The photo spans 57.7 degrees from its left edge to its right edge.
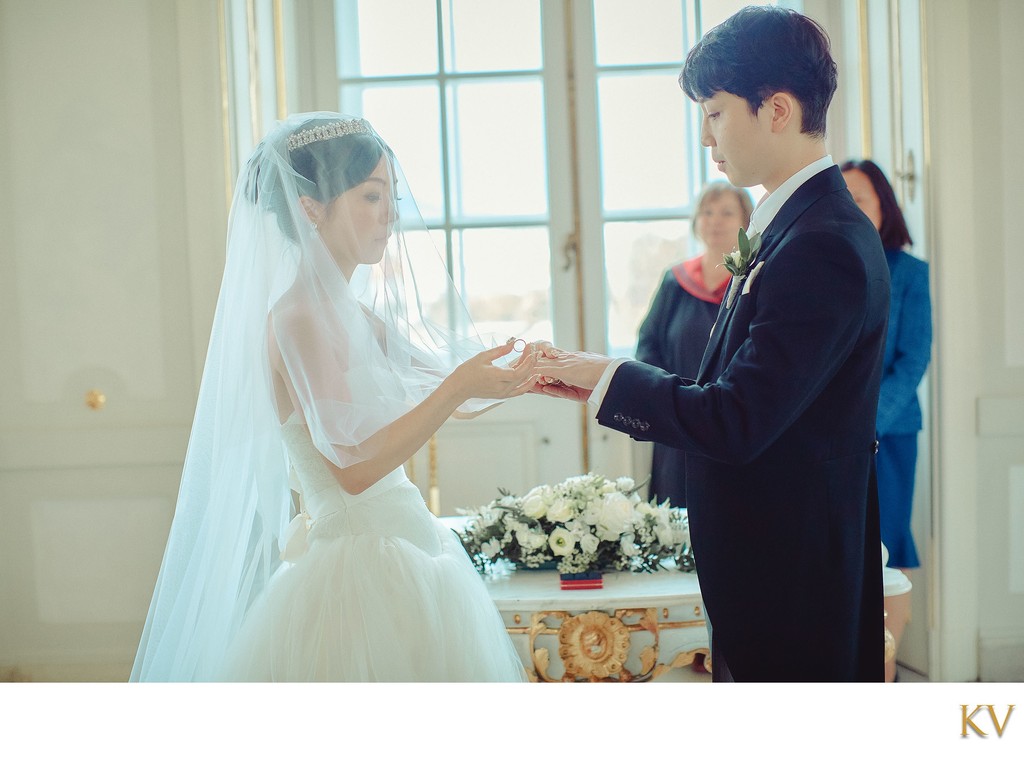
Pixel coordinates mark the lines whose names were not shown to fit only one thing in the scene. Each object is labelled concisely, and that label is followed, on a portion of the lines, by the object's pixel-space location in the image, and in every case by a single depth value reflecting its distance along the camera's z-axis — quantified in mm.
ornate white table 2189
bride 1753
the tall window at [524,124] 3756
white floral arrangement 2328
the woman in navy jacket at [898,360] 3133
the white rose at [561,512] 2357
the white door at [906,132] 3328
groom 1410
